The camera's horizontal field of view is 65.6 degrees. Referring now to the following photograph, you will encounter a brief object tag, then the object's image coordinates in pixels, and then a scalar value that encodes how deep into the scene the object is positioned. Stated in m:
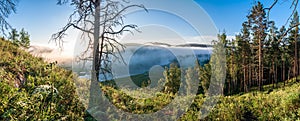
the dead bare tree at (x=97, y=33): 5.53
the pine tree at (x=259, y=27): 24.30
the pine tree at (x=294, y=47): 32.06
